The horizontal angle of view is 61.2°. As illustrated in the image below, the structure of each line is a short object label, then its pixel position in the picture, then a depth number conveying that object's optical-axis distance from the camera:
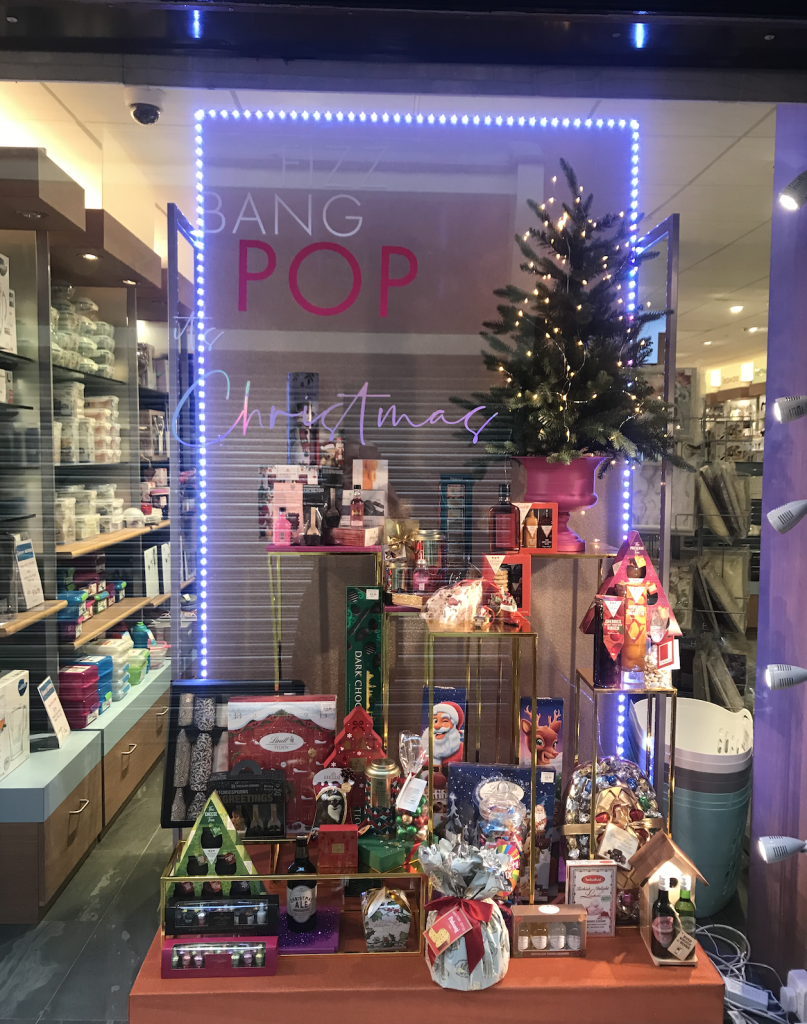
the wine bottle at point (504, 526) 2.08
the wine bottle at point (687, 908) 1.79
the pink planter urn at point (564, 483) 2.05
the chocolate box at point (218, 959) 1.71
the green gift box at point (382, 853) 1.82
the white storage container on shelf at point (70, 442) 2.47
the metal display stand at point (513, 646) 1.87
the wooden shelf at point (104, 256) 2.32
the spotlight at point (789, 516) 1.83
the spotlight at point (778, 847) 1.81
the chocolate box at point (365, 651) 2.12
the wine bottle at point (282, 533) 2.18
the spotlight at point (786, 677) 1.85
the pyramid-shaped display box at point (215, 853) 1.77
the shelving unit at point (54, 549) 2.22
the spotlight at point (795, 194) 1.84
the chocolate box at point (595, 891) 1.88
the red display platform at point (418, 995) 1.67
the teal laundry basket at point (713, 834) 2.34
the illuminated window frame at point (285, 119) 2.11
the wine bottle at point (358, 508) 2.18
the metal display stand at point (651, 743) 1.93
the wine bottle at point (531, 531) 2.06
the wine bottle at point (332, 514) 2.18
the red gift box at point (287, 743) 2.05
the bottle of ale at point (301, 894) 1.80
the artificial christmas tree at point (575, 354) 1.98
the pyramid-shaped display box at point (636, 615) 1.94
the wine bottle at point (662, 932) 1.79
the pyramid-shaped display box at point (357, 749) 2.03
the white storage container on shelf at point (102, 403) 2.57
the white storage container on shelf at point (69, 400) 2.49
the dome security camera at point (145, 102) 1.96
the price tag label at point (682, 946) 1.78
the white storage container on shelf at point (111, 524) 2.40
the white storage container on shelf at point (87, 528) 2.44
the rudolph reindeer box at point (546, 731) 2.12
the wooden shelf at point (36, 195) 2.14
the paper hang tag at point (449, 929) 1.67
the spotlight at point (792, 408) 1.81
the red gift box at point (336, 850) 1.80
